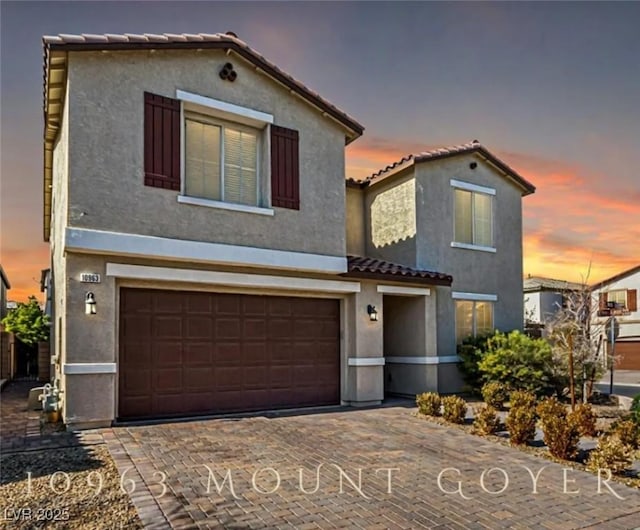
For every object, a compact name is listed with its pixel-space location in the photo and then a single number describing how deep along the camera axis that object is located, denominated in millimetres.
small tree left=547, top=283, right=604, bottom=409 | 15422
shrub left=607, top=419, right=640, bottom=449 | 9883
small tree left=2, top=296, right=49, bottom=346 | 21797
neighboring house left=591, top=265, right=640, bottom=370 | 35406
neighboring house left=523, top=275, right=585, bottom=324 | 36156
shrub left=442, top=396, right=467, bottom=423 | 11773
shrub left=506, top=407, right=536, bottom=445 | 10133
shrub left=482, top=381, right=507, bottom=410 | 13836
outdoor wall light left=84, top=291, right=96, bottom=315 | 10234
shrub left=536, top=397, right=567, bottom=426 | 10284
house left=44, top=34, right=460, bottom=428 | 10508
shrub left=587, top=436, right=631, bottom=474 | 8586
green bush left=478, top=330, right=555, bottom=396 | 15188
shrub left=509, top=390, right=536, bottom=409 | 11306
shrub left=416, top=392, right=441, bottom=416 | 12555
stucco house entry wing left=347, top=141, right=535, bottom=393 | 16484
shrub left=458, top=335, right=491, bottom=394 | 16203
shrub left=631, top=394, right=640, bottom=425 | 11157
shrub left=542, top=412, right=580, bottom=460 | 9273
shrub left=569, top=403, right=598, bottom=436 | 10961
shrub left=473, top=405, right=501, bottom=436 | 10820
